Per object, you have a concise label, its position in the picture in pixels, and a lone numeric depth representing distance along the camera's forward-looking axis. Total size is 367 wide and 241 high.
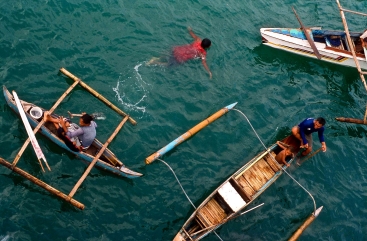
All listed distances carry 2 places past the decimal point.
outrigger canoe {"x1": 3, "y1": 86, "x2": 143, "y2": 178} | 14.13
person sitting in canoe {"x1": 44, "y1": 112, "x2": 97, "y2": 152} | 13.33
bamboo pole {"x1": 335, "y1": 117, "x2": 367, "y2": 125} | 18.47
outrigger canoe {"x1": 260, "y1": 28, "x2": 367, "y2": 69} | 20.62
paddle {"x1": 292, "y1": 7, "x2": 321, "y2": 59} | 20.33
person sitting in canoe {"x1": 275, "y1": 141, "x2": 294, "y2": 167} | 15.70
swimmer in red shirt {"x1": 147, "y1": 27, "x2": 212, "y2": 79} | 18.39
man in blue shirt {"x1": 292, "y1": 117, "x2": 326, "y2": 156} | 15.16
